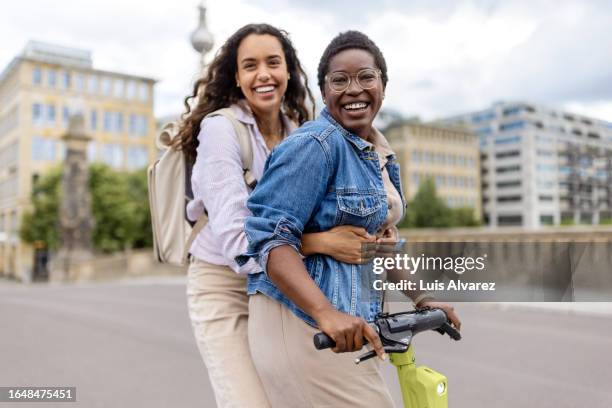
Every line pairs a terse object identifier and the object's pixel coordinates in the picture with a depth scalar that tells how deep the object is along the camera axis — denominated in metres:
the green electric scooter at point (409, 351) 1.62
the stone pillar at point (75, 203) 32.16
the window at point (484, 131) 103.19
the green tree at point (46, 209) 46.66
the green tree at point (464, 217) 72.62
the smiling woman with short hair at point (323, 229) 1.64
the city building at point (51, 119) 57.50
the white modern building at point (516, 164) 96.00
